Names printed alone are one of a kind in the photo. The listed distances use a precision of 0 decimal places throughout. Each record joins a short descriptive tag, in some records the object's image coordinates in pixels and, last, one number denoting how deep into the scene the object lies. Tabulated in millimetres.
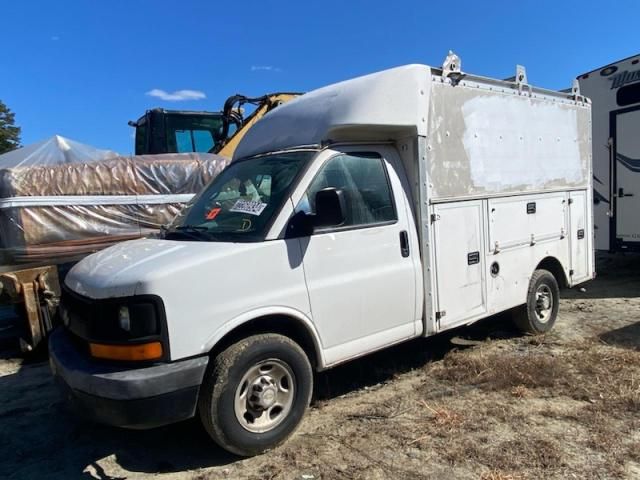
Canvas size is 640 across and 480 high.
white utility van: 3182
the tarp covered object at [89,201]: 5949
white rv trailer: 8195
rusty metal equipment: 5523
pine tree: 38844
